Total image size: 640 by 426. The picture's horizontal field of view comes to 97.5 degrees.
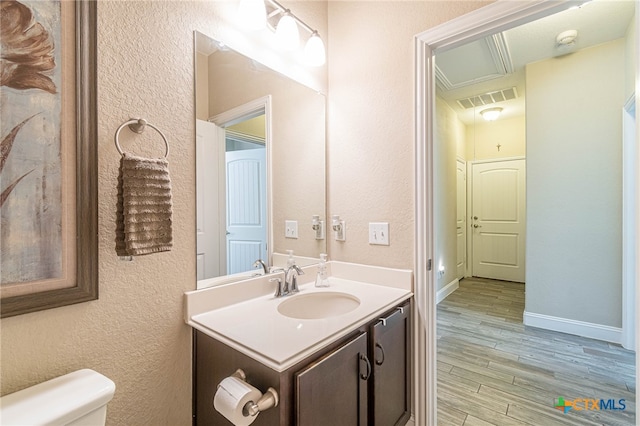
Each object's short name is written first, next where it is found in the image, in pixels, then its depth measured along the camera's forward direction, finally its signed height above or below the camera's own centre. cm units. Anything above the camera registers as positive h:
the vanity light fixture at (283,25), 125 +92
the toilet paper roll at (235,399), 77 -52
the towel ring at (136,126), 91 +30
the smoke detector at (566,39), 237 +151
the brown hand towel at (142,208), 87 +2
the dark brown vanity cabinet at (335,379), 81 -58
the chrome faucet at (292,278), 143 -34
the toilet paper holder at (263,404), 77 -53
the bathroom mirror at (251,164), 119 +25
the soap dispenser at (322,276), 154 -35
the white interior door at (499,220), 448 -14
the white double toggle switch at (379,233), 155 -12
